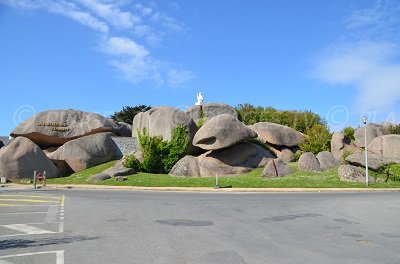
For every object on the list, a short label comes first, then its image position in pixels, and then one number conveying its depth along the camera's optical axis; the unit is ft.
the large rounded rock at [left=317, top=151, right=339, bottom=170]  113.33
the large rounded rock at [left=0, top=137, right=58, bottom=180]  111.04
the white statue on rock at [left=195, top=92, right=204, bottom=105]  182.75
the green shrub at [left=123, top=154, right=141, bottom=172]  116.01
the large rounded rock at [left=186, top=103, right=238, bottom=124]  165.58
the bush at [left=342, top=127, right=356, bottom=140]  147.02
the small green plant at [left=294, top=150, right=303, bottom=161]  131.42
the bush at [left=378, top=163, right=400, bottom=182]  100.27
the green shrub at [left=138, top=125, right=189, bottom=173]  118.11
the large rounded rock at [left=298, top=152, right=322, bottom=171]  108.37
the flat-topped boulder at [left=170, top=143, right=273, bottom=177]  111.34
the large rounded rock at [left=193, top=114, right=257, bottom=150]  111.45
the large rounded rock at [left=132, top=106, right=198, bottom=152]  125.29
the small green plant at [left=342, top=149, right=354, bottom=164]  115.83
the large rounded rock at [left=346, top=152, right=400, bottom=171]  103.24
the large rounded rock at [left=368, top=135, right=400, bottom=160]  112.78
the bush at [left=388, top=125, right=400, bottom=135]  142.28
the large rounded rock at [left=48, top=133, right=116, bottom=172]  123.95
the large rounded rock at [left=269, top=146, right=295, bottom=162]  130.00
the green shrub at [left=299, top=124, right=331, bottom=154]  130.52
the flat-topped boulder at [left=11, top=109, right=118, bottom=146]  133.18
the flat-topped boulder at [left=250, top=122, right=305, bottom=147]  133.08
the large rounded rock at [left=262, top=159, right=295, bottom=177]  105.36
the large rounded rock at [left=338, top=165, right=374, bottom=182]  97.14
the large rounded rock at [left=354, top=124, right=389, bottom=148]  129.80
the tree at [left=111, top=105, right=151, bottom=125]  246.27
